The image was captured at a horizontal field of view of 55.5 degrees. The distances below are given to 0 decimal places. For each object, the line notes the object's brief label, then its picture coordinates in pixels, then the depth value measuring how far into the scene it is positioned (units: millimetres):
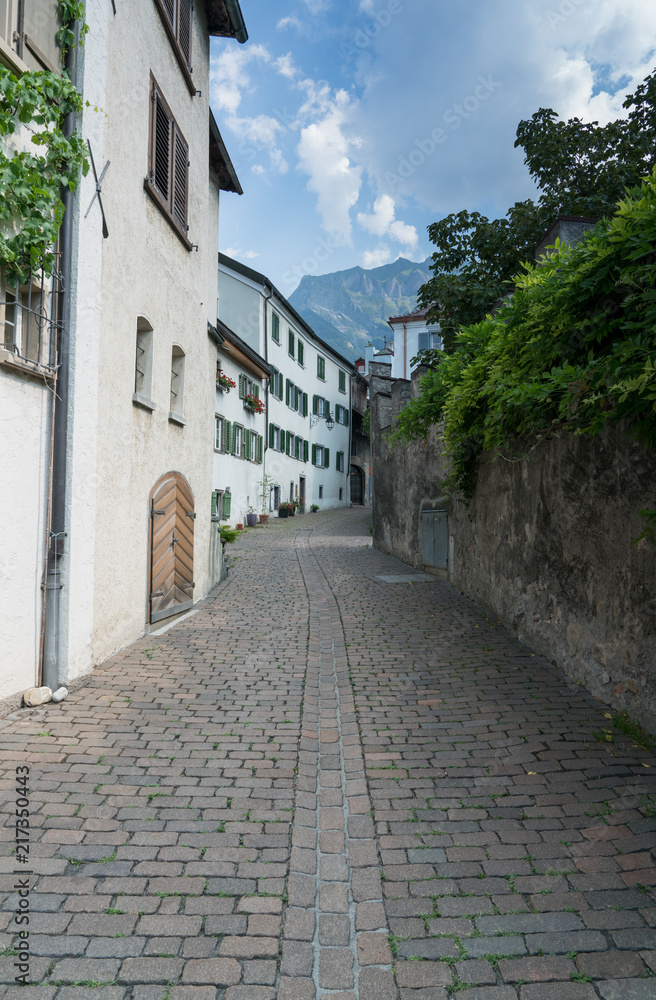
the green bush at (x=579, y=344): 3588
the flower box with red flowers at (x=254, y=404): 21525
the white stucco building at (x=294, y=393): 25359
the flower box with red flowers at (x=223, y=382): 17297
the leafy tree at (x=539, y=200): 12953
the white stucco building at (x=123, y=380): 5023
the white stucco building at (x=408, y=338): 34188
